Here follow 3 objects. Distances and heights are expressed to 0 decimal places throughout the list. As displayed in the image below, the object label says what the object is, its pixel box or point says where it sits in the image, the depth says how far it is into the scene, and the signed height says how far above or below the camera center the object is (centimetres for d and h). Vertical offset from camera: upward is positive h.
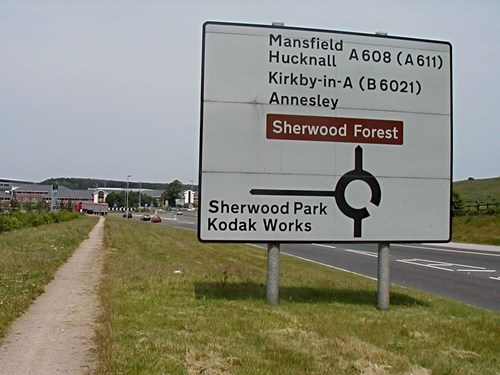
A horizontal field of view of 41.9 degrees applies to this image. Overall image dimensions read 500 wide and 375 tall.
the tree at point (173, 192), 16822 +370
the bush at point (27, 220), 4172 -124
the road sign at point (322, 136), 938 +108
